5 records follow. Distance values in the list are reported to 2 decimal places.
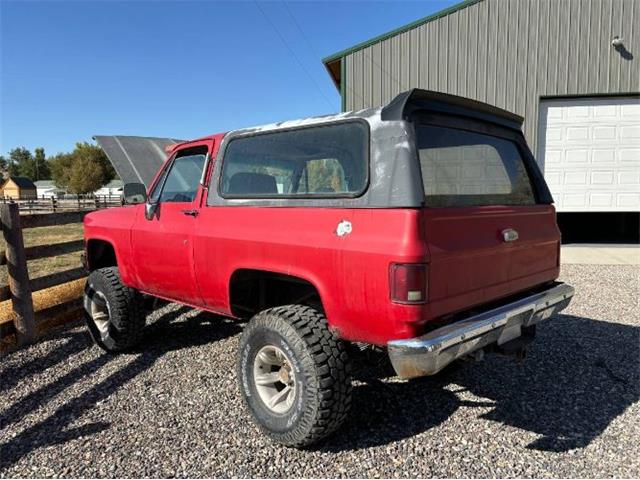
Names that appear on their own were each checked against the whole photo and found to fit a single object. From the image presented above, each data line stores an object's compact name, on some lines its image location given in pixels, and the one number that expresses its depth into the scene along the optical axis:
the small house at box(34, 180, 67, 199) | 90.78
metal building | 10.06
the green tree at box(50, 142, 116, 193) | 55.03
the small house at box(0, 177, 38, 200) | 80.31
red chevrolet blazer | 2.37
